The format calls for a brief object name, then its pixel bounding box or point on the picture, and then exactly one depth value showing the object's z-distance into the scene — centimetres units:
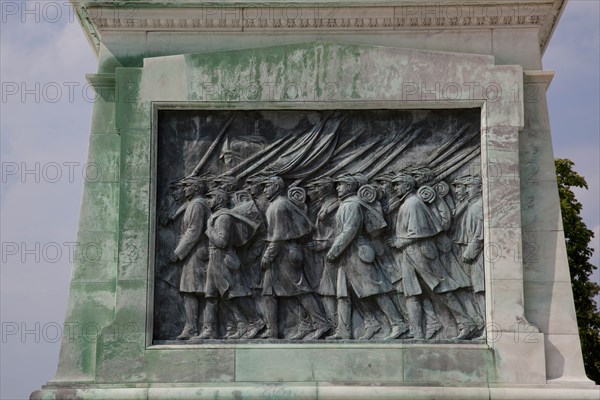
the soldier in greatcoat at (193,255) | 1408
